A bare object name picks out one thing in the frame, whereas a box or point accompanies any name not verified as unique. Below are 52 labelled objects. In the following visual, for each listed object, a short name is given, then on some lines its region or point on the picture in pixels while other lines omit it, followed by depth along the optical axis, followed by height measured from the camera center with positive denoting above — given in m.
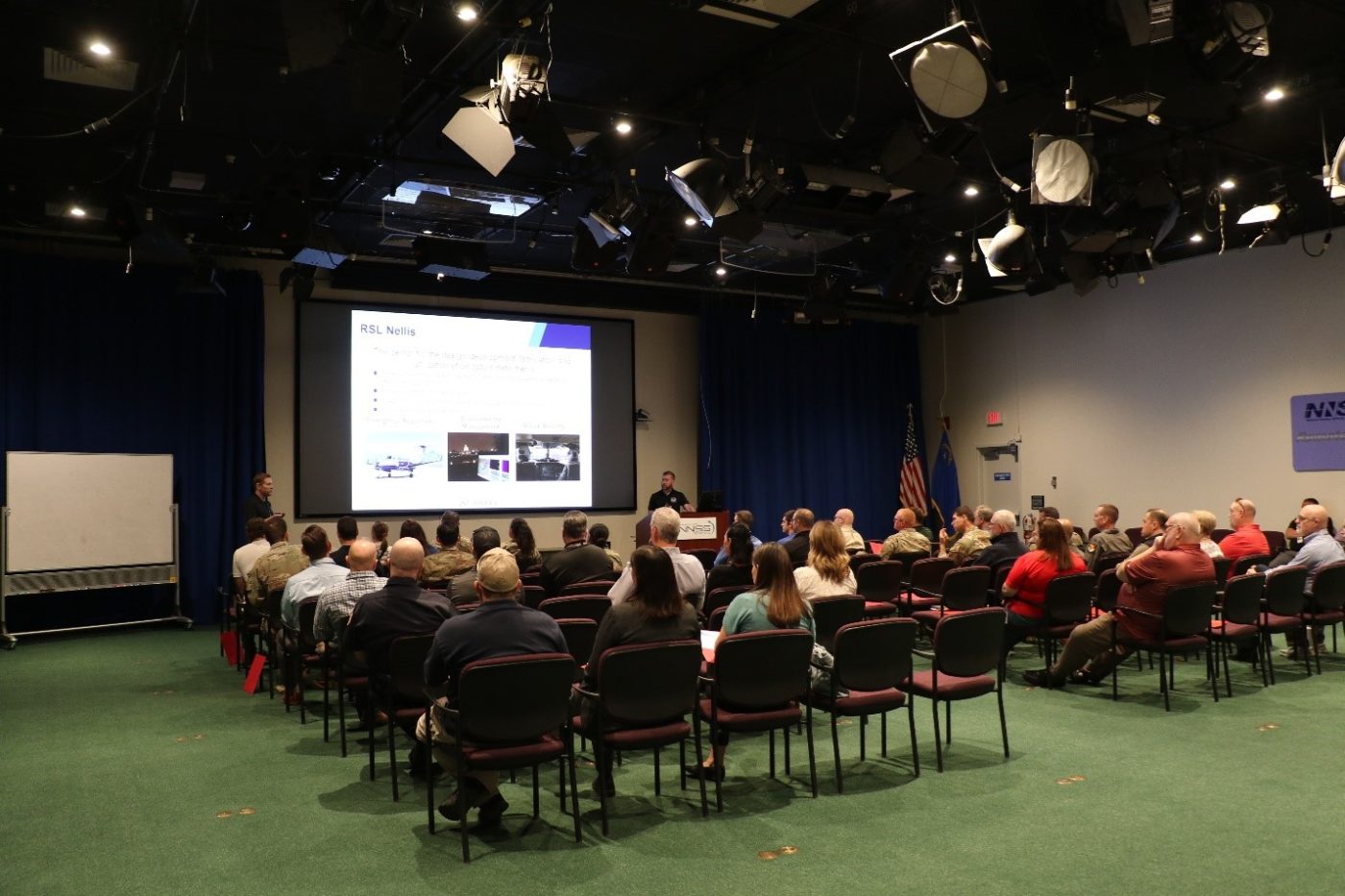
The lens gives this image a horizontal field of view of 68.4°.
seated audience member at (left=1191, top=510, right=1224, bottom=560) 8.03 -0.52
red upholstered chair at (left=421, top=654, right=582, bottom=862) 3.79 -0.90
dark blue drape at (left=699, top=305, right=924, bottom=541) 14.23 +0.93
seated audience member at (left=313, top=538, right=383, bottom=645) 5.40 -0.60
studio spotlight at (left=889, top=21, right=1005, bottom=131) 5.02 +2.09
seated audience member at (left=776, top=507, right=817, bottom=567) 7.60 -0.48
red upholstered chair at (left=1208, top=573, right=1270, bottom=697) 6.50 -0.97
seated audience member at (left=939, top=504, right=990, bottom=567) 8.70 -0.64
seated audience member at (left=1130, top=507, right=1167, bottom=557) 7.91 -0.44
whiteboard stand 9.52 -0.89
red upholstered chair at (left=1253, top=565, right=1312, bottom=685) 6.74 -0.94
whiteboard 9.63 -0.20
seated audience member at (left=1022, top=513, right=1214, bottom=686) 6.36 -0.80
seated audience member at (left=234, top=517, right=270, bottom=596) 7.98 -0.52
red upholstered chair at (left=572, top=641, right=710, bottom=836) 4.09 -0.92
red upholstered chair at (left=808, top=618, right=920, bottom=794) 4.62 -0.92
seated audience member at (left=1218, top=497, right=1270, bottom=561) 8.19 -0.58
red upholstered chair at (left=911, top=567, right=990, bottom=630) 7.25 -0.89
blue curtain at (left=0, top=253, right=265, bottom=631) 10.17 +1.12
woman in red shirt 6.75 -0.71
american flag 15.29 -0.18
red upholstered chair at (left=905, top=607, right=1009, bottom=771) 4.90 -0.94
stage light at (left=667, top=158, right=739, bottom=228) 7.01 +2.08
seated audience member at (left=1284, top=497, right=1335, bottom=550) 10.59 -0.75
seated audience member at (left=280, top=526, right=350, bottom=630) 6.13 -0.57
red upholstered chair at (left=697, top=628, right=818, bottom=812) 4.35 -0.92
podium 10.93 -0.58
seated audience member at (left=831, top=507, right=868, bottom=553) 8.88 -0.53
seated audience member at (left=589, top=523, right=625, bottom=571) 7.27 -0.43
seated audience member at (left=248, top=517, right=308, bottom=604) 6.90 -0.58
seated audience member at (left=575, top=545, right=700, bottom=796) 4.26 -0.59
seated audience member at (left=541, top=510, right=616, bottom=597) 6.74 -0.57
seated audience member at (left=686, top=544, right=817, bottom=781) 4.70 -0.60
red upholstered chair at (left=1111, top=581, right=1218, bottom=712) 6.14 -0.97
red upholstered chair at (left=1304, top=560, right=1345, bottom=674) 6.99 -0.94
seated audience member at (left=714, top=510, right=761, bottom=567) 7.21 -0.33
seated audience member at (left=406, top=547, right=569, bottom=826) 3.97 -0.64
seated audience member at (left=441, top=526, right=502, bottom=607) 6.14 -0.66
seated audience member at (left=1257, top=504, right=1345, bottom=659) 7.25 -0.62
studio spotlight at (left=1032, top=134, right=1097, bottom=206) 6.27 +1.92
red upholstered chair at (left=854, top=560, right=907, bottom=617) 7.71 -0.84
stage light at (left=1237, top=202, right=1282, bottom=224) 8.44 +2.16
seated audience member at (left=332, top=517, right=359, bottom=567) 7.84 -0.38
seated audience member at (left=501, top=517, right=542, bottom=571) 7.24 -0.47
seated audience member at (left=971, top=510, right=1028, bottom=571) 7.91 -0.58
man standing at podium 12.70 -0.25
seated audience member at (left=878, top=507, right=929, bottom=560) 8.72 -0.62
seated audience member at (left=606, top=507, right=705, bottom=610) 5.78 -0.50
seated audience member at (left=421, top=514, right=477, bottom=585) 6.73 -0.54
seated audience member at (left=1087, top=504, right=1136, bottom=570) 8.51 -0.63
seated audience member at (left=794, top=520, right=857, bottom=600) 5.69 -0.53
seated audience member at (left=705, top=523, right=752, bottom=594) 6.43 -0.58
